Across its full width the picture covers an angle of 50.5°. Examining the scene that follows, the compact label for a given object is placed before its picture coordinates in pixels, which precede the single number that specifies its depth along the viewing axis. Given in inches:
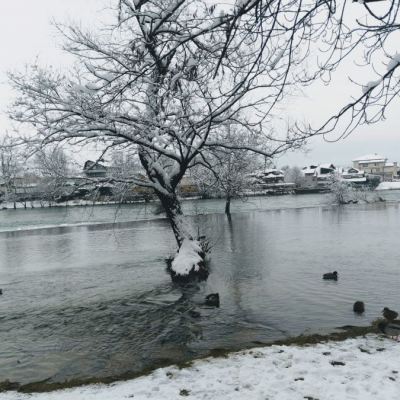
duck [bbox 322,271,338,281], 588.4
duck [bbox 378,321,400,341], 312.6
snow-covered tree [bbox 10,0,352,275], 518.9
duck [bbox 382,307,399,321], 354.2
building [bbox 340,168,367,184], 4576.8
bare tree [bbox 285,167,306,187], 5097.4
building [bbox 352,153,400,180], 6087.6
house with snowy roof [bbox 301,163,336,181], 5193.4
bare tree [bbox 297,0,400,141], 186.7
